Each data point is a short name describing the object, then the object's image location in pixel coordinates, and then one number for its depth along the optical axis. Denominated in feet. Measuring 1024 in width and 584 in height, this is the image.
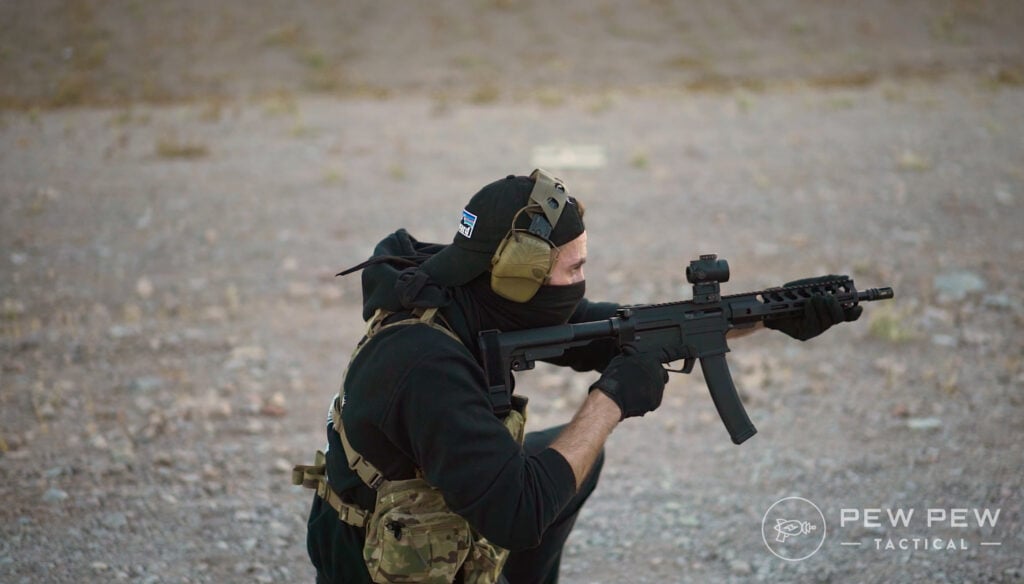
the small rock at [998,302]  23.24
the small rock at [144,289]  24.63
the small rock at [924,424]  17.39
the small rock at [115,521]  14.02
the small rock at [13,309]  22.79
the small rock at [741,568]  13.19
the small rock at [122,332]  21.91
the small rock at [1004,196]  31.68
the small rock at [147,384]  19.25
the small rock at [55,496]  14.62
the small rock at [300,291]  24.99
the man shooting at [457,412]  8.54
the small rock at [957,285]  23.99
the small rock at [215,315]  23.36
